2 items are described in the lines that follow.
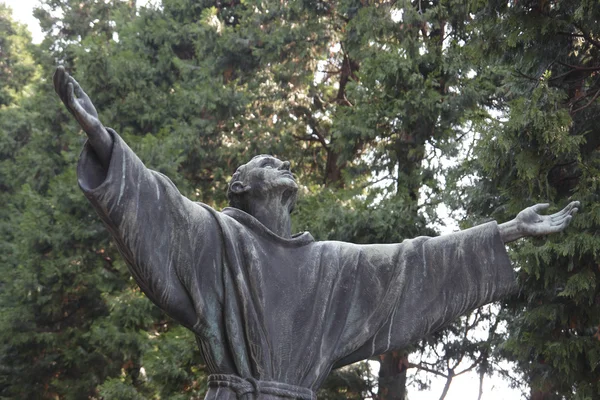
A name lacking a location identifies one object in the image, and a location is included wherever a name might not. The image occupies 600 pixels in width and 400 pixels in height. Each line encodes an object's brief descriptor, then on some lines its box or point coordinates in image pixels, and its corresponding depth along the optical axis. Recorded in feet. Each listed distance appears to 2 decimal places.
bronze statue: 12.09
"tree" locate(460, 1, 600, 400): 26.40
